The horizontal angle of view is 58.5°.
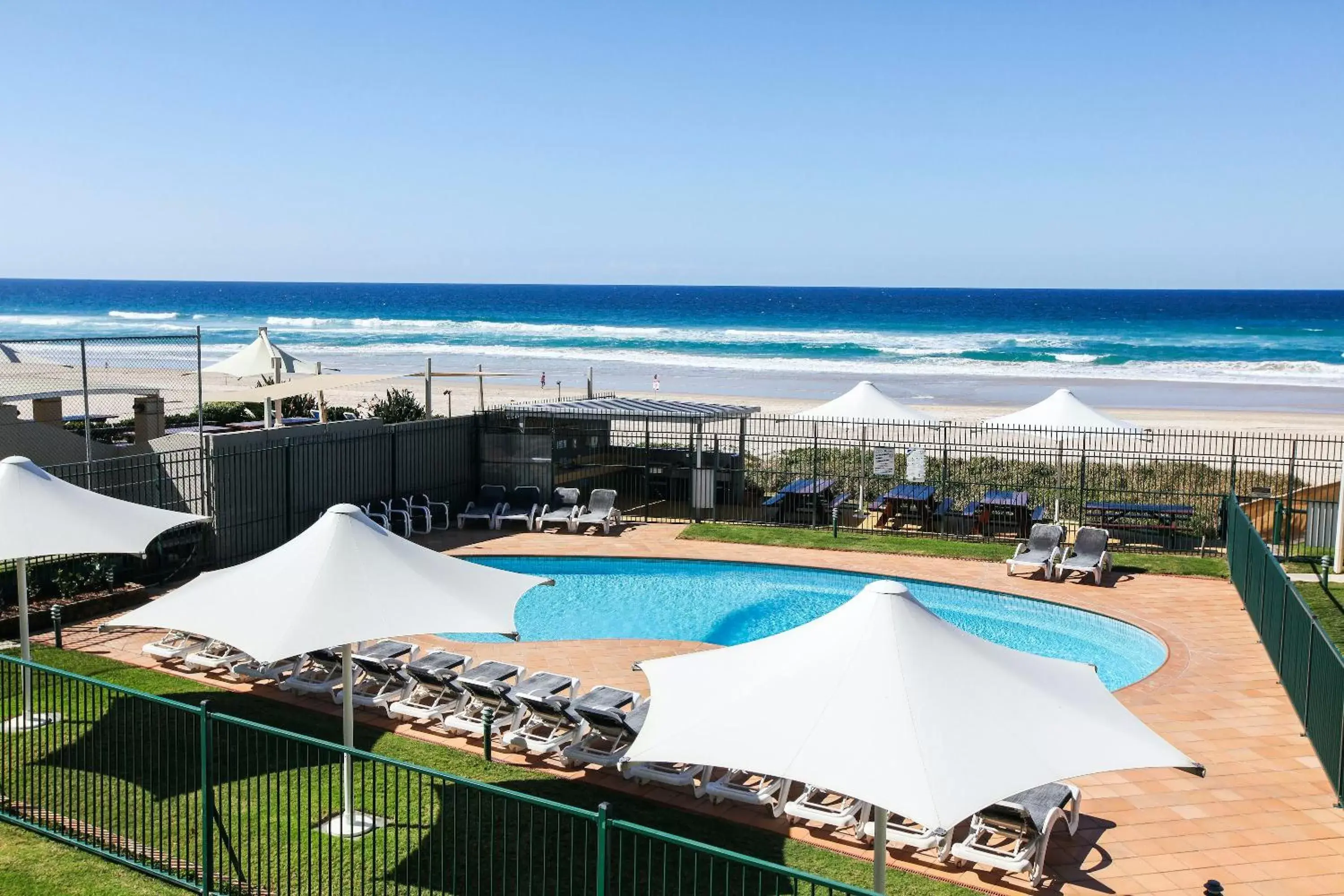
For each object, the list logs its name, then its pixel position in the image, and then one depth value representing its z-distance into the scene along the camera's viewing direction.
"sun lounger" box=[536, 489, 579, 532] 20.83
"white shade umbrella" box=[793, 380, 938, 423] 21.69
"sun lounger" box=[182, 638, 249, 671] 12.35
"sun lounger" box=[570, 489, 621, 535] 20.64
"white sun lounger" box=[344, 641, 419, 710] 11.40
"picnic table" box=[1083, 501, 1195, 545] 19.89
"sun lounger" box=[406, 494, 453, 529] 20.33
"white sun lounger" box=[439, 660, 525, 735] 10.49
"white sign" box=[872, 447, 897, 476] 20.94
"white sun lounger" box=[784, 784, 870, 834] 8.66
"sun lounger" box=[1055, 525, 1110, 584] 17.52
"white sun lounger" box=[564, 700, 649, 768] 9.84
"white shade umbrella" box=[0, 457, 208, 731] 9.79
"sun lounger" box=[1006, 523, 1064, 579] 17.84
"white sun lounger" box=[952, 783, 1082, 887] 8.02
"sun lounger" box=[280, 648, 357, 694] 11.68
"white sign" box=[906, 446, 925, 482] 21.02
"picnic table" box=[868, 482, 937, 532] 21.12
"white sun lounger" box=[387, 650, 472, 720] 10.87
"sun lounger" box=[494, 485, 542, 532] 20.89
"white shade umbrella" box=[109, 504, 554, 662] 8.27
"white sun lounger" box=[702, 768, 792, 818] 8.95
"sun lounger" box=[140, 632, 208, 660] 12.59
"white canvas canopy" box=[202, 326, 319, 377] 23.11
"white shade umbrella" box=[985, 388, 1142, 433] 20.77
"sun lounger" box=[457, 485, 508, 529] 20.81
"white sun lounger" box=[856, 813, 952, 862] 8.27
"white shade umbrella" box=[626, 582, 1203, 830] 5.91
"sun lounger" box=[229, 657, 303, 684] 12.05
